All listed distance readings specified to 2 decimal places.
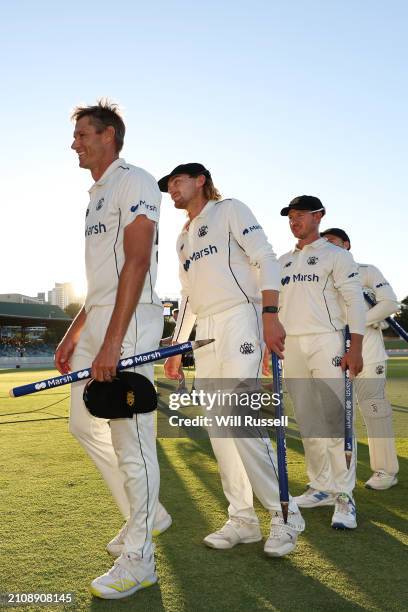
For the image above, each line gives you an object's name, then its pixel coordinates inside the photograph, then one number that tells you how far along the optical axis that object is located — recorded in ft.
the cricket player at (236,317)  11.02
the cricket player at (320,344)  13.92
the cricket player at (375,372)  16.48
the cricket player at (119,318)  9.05
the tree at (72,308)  374.59
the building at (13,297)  417.20
